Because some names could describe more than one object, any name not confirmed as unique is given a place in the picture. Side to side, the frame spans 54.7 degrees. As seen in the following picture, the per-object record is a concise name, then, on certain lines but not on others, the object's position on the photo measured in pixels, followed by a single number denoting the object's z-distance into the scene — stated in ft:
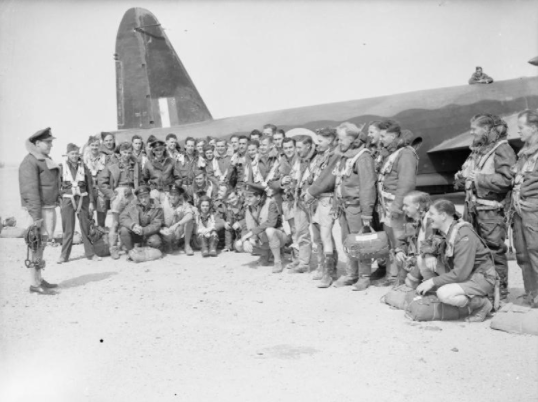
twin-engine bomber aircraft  42.27
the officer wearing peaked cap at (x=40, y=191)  19.93
